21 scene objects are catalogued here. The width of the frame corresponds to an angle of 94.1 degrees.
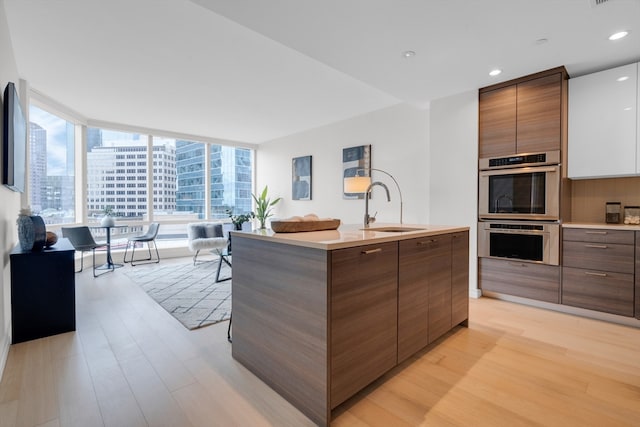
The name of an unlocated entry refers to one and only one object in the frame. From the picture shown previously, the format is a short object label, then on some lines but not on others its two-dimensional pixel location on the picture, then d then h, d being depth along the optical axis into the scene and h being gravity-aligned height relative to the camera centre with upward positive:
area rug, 2.79 -0.94
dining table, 4.79 -0.73
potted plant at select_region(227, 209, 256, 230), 5.00 -0.15
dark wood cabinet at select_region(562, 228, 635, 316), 2.57 -0.51
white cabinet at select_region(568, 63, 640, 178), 2.64 +0.83
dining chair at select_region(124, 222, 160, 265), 4.97 -0.55
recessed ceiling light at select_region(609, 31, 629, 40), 2.24 +1.37
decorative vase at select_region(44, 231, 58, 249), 2.52 -0.25
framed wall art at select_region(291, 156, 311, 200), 5.88 +0.70
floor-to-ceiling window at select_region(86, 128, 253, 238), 5.30 +0.68
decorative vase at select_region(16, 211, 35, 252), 2.30 -0.15
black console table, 2.25 -0.64
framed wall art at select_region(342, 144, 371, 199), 4.86 +0.86
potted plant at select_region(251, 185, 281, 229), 6.63 +0.14
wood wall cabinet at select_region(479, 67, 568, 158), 2.85 +1.01
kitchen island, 1.38 -0.51
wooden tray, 1.75 -0.08
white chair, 5.14 -0.46
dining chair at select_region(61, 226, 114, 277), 4.14 -0.37
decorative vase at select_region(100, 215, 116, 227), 4.76 -0.16
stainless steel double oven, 2.89 +0.06
